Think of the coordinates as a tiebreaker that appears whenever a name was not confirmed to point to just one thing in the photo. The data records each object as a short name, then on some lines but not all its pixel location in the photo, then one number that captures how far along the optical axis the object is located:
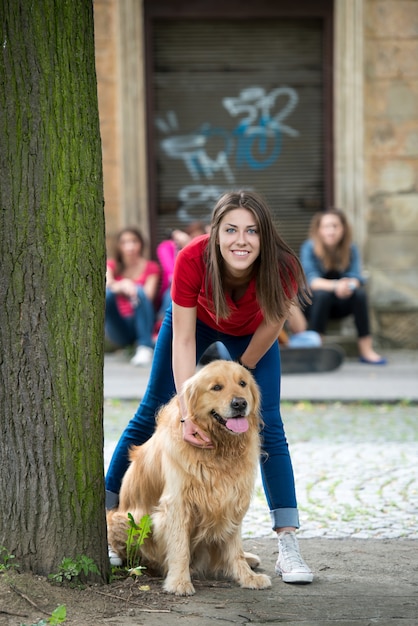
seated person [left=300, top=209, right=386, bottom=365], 11.12
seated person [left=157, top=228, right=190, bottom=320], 11.42
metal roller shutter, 12.37
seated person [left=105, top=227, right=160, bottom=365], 11.21
